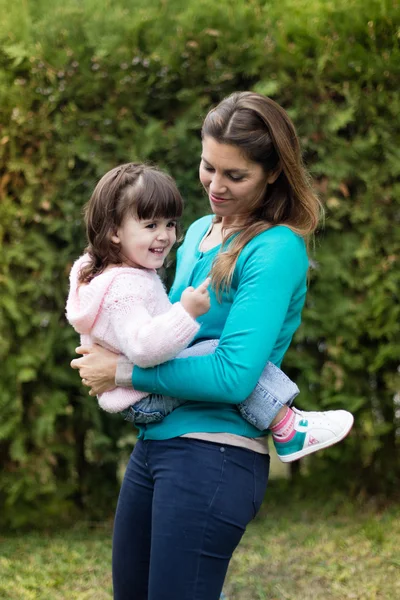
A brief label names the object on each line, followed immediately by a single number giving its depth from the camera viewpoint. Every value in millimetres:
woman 3920
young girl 3954
